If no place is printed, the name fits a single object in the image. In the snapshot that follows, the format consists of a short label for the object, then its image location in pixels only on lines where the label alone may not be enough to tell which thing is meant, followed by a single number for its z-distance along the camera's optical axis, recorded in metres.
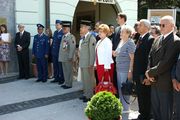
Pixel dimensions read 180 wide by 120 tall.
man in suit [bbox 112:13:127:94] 4.88
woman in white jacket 4.75
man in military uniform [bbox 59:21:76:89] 5.99
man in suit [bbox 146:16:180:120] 3.62
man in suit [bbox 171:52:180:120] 3.52
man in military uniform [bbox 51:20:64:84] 6.54
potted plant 2.53
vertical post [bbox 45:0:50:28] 7.69
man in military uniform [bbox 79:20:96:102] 5.20
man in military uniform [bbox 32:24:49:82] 6.83
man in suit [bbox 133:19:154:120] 4.07
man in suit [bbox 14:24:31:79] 6.97
